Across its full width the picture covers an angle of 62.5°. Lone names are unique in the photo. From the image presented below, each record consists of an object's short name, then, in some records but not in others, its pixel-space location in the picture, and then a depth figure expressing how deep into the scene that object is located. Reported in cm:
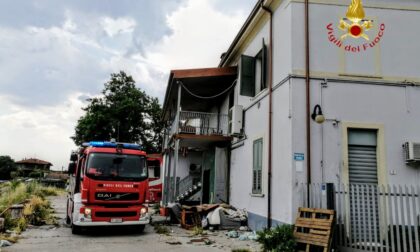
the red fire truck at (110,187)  1012
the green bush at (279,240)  783
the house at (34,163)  7836
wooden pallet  761
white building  932
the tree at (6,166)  6003
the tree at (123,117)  3834
